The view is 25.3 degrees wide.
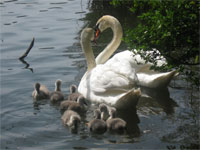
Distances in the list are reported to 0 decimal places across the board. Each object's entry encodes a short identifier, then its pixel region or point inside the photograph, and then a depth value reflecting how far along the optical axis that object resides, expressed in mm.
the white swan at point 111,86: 8625
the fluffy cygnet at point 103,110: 8480
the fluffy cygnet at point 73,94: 9252
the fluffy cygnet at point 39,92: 9484
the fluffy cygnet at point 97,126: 7640
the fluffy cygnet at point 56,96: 9246
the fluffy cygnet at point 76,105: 8719
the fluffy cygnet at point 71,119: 7884
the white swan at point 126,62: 9766
